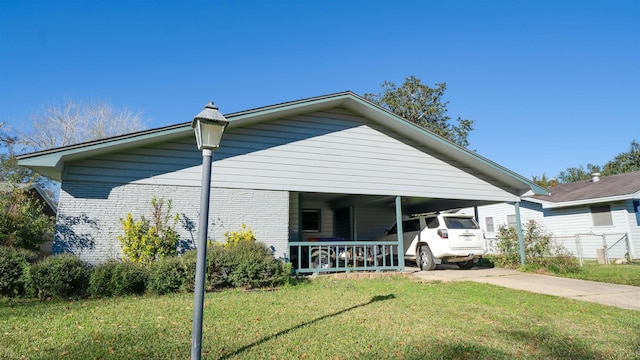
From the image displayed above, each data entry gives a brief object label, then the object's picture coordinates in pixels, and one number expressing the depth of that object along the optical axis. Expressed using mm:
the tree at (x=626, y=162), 44188
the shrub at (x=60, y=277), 6605
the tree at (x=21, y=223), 9016
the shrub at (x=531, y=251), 11906
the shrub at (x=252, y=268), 7992
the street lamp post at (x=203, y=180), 3416
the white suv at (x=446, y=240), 10961
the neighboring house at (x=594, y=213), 15984
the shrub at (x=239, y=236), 9492
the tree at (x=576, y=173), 50719
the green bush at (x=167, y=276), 7285
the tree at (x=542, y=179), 45400
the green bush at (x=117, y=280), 6867
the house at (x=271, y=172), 8617
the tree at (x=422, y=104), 32969
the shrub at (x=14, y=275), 6535
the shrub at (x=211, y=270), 7547
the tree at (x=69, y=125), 25188
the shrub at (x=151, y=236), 8586
